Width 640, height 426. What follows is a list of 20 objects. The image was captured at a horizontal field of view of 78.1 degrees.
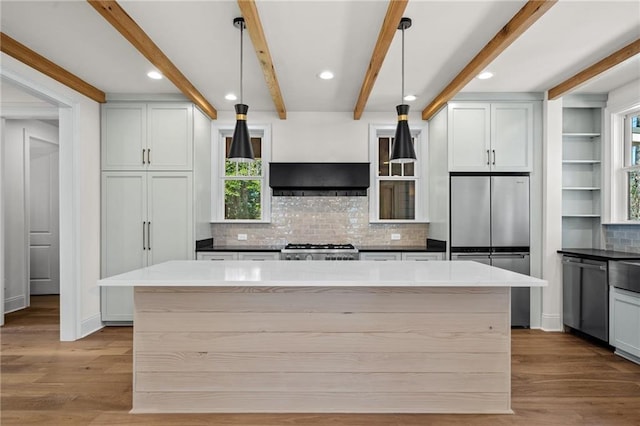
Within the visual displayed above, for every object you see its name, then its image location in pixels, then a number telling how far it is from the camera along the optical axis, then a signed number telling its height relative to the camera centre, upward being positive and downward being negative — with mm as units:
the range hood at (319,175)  4734 +427
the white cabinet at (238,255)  4453 -508
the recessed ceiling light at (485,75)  3760 +1320
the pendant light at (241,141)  2873 +506
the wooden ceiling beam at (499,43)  2428 +1237
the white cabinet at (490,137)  4410 +832
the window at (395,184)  5125 +354
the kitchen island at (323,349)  2463 -867
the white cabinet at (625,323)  3299 -959
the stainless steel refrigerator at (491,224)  4359 -140
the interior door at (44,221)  6172 -186
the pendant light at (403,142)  2887 +507
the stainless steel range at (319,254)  4422 -485
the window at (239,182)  5109 +368
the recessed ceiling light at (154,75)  3731 +1296
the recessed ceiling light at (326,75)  3716 +1299
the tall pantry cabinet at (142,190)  4379 +217
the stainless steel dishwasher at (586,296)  3664 -834
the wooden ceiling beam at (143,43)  2443 +1239
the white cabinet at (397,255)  4500 -507
